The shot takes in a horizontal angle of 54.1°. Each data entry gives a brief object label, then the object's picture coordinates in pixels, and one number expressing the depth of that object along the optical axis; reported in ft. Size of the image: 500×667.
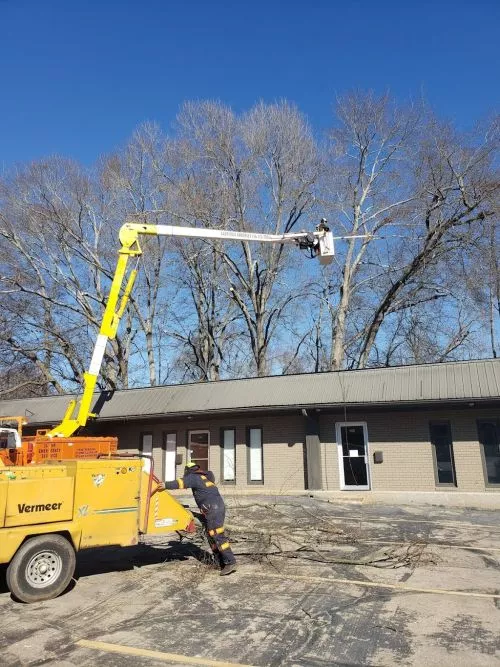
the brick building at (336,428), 51.70
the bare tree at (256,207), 95.91
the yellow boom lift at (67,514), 21.16
